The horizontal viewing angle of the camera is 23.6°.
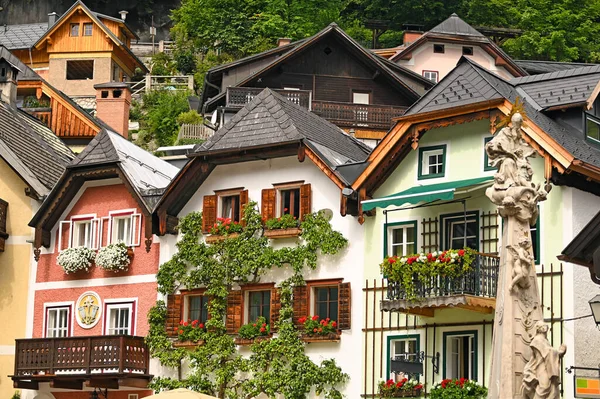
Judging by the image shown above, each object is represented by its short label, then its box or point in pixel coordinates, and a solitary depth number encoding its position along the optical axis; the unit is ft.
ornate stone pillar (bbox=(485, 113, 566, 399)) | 64.54
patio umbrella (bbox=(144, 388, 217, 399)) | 99.14
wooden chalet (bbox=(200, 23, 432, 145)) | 176.35
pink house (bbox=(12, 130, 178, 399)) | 126.00
